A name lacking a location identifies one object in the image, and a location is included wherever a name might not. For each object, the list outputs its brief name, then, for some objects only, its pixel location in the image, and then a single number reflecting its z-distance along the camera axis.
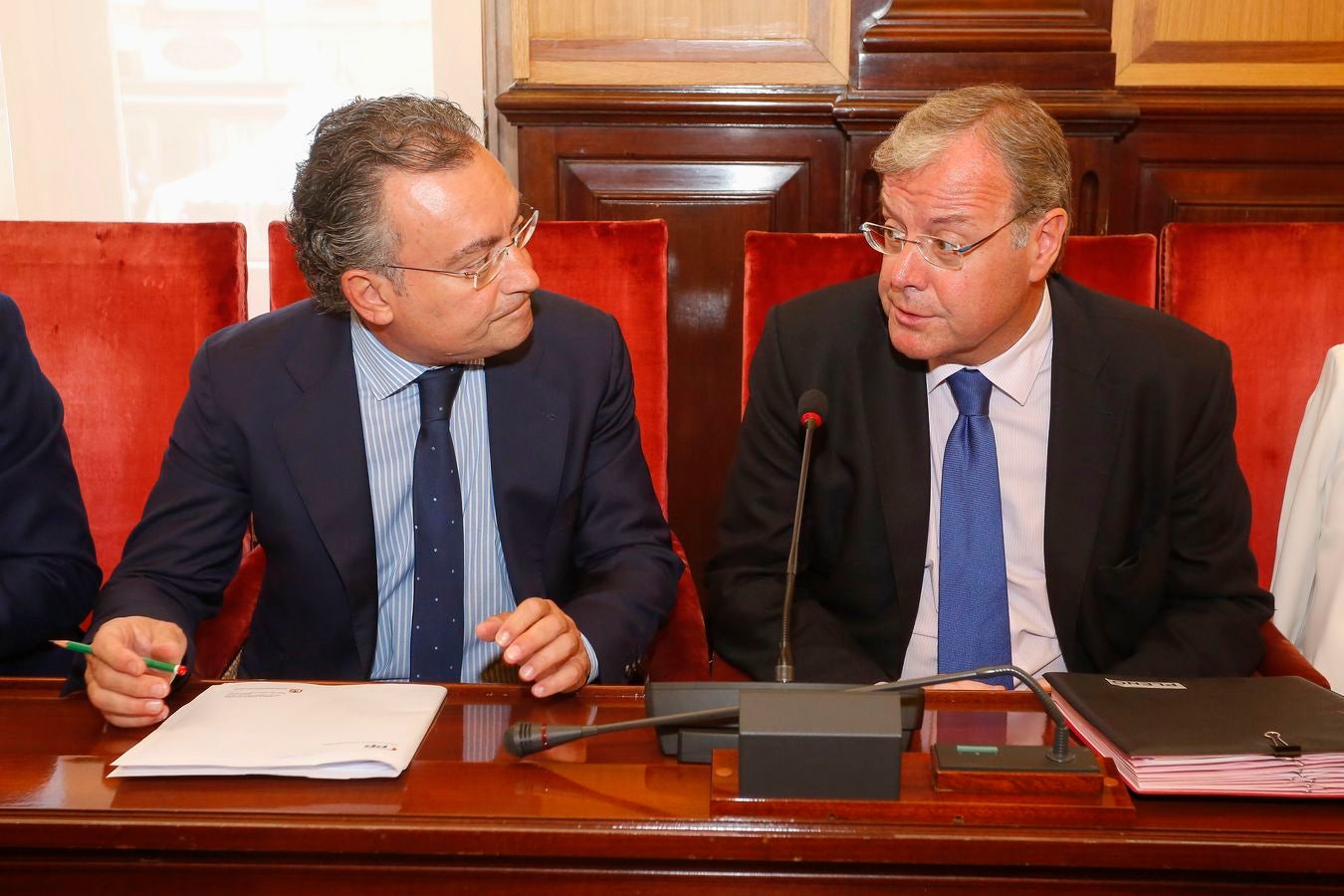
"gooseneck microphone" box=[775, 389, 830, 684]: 1.18
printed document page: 1.04
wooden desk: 0.94
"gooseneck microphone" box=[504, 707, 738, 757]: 1.05
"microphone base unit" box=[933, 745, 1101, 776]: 1.00
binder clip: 1.01
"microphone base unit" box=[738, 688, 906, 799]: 0.98
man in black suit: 1.62
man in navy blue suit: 1.55
